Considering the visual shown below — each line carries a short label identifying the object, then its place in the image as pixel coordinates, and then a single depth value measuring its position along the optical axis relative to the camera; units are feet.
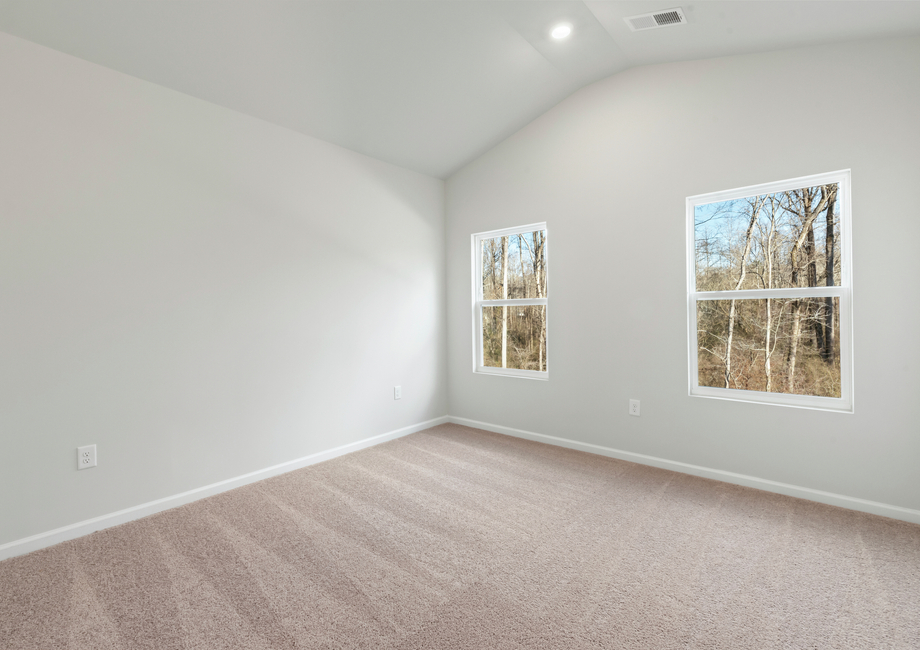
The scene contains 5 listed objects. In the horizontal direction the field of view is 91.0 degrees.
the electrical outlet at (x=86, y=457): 7.80
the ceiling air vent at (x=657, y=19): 8.24
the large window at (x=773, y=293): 8.68
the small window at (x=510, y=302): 13.10
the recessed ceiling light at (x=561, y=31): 9.09
